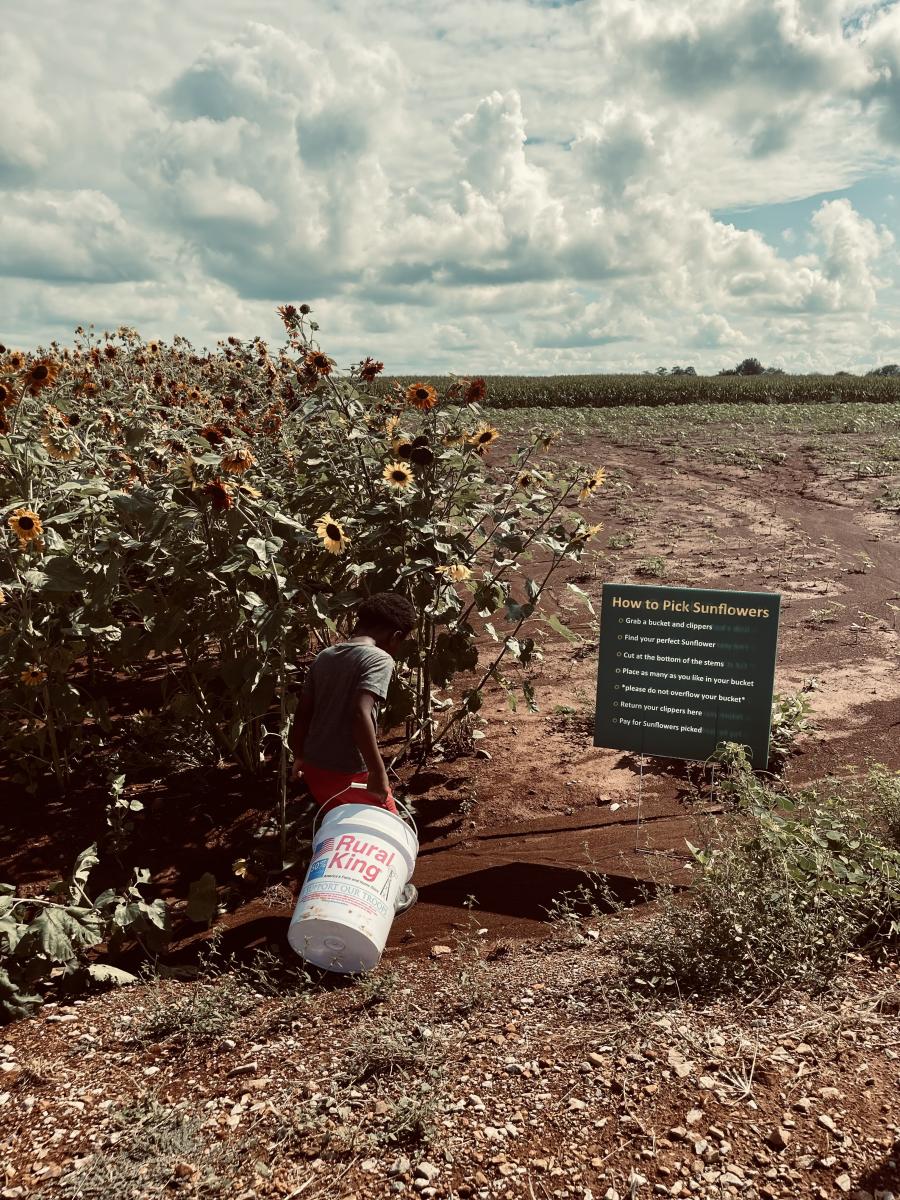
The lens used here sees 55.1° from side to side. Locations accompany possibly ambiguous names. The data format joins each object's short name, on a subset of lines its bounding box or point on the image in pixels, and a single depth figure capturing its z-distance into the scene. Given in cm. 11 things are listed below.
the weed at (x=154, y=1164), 204
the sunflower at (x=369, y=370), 455
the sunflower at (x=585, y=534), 418
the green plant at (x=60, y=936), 276
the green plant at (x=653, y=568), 890
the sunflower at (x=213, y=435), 338
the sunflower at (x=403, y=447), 374
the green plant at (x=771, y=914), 276
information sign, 415
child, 324
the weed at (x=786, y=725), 481
